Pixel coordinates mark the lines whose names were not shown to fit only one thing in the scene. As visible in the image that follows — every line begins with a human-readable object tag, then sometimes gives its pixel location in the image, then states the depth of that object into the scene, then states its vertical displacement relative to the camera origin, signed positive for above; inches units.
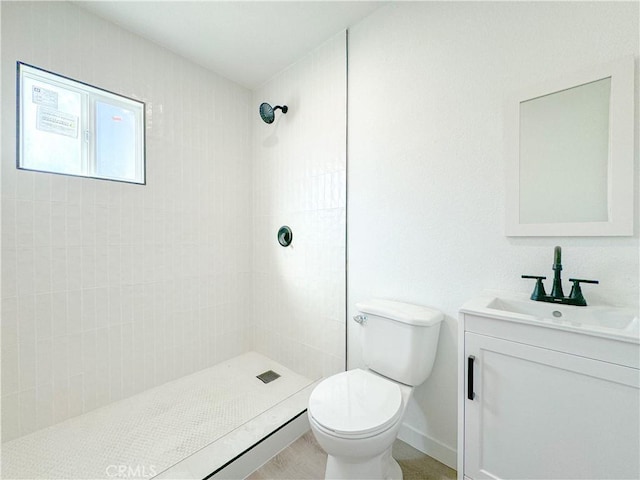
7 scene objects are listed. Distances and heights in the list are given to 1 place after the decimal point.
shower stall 55.2 -8.7
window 58.2 +25.3
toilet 40.1 -27.1
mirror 37.7 +12.7
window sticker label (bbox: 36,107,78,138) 60.1 +25.7
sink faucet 38.9 -7.8
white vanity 29.6 -19.0
